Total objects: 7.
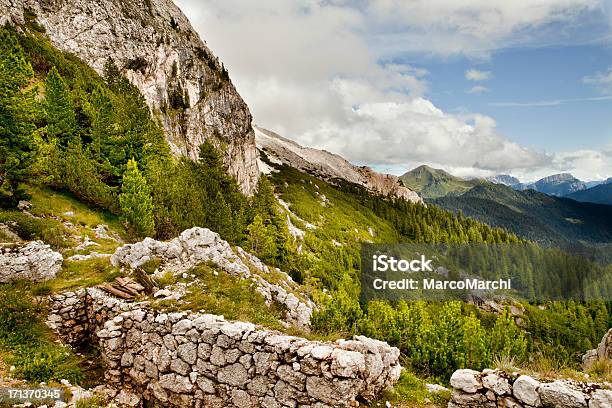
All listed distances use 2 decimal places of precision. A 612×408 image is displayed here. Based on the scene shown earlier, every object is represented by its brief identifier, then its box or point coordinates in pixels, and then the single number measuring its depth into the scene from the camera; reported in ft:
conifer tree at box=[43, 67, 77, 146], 127.13
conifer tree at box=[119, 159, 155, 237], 105.91
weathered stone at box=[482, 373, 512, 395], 31.32
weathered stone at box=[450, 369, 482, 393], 33.14
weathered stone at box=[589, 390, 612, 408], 27.58
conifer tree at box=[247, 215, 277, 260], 167.95
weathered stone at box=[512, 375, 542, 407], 29.68
